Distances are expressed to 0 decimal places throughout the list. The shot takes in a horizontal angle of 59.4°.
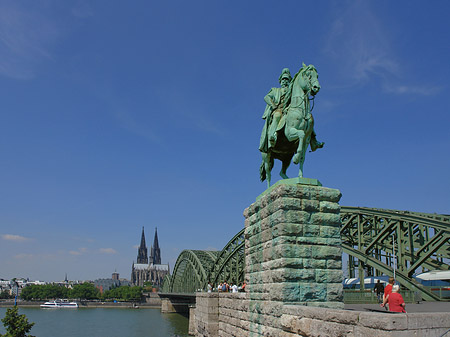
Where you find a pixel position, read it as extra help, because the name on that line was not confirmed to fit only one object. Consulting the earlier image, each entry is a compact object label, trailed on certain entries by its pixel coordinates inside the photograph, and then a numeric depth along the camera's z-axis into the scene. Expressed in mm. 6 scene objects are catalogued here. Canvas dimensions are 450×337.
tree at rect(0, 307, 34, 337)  27366
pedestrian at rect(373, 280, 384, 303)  16872
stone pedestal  8727
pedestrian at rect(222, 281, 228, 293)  24183
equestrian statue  10336
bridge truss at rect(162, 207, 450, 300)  22281
